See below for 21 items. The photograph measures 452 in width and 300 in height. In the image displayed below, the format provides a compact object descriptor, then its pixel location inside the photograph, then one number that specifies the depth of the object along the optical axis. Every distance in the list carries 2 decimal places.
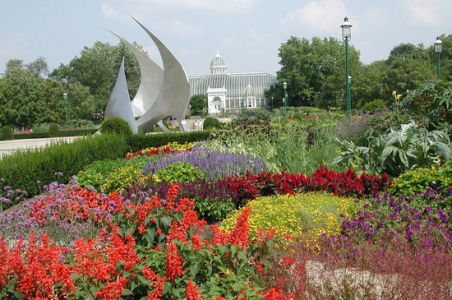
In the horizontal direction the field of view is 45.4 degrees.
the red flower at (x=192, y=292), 2.33
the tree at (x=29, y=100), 43.12
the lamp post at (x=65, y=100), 41.19
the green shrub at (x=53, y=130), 33.66
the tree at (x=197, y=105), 77.31
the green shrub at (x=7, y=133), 33.28
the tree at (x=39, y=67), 67.00
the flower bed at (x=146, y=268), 2.72
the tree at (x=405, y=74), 37.12
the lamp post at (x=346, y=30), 16.94
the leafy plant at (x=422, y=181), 6.34
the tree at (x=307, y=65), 61.16
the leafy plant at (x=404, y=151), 8.30
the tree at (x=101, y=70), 52.00
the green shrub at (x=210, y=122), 29.03
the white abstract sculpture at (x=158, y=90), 23.61
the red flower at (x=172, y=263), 2.78
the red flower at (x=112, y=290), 2.52
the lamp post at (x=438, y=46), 20.58
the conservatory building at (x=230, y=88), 91.25
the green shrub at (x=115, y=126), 19.11
